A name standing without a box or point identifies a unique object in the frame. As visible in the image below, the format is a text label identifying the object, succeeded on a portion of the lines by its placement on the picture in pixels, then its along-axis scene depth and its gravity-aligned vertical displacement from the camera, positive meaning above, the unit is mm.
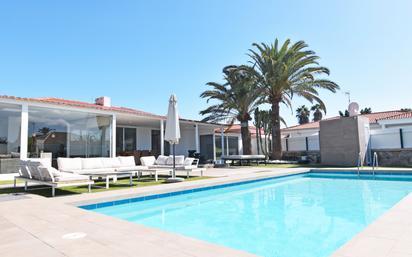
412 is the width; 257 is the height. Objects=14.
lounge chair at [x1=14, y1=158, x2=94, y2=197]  7375 -596
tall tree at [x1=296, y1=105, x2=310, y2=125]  54406 +7050
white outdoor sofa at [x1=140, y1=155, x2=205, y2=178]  11926 -502
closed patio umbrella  11044 +1201
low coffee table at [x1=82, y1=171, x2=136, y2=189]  8852 -675
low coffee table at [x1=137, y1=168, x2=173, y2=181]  10897 -674
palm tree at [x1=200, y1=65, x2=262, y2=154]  20219 +4013
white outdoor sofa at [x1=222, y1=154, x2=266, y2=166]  19703 -473
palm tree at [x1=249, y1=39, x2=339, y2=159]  19000 +5476
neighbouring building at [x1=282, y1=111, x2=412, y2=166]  17531 +565
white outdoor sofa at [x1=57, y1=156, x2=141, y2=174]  10090 -423
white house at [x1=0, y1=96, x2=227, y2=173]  11766 +1359
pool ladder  17080 -915
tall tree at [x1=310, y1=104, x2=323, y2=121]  52219 +6892
